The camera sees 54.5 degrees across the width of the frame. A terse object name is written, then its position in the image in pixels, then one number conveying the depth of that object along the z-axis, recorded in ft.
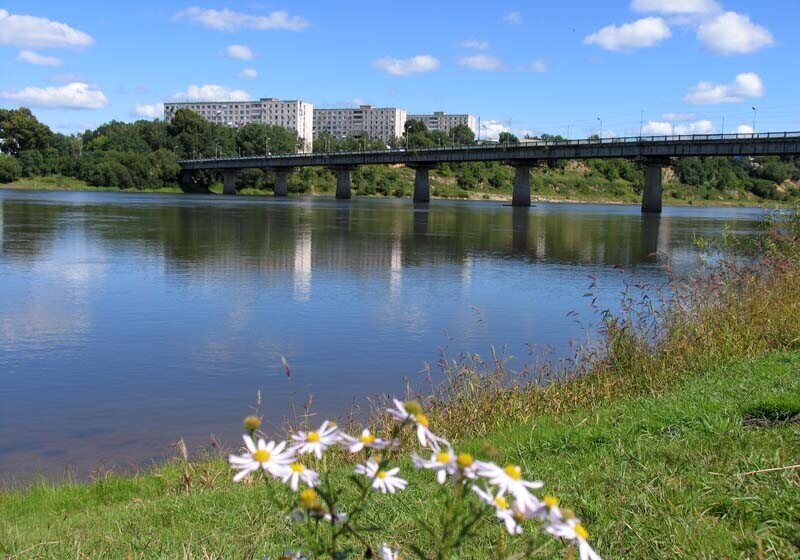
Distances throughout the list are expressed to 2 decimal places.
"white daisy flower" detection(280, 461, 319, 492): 7.62
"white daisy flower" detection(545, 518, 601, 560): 7.00
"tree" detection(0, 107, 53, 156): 543.80
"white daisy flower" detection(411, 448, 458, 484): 7.47
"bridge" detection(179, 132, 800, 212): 292.61
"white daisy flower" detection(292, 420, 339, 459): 8.07
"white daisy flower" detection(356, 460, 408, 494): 8.07
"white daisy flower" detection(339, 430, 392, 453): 7.98
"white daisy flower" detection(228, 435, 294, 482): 7.60
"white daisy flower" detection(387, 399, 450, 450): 7.88
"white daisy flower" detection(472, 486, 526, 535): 7.16
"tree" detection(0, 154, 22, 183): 481.05
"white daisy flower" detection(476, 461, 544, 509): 7.20
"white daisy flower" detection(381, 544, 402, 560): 8.21
